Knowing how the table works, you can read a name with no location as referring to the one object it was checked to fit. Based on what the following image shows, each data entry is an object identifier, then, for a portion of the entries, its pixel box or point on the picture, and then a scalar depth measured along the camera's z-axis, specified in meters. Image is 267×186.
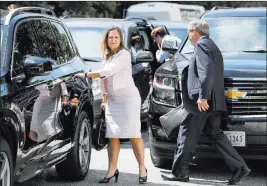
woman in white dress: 7.65
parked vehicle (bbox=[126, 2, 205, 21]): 31.36
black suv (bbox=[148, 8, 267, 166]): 7.67
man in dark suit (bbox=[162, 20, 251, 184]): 7.39
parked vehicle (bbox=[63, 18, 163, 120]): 11.34
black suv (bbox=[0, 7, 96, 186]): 5.76
